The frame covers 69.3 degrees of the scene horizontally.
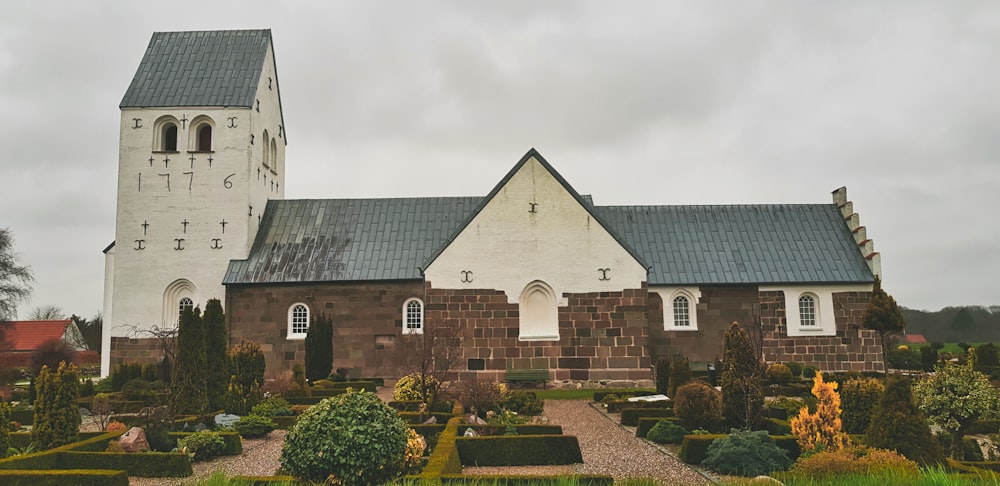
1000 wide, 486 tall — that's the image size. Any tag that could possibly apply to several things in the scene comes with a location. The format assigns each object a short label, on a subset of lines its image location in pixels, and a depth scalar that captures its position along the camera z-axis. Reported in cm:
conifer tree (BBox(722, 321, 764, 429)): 1073
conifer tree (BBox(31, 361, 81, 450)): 1003
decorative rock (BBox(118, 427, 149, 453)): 979
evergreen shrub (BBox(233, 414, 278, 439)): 1215
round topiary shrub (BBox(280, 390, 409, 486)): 638
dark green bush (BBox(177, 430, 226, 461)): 1005
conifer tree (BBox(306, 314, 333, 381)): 1961
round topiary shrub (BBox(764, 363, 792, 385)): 1811
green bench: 1798
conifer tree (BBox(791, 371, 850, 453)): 896
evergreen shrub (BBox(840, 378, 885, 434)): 1074
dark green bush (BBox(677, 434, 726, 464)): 934
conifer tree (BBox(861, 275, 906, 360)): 1800
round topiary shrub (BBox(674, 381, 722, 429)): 1091
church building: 1838
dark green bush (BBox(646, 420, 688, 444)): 1095
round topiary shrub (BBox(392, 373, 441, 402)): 1536
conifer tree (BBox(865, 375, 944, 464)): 765
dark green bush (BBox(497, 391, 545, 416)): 1425
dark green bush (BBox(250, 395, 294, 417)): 1360
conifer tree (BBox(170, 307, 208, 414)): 1344
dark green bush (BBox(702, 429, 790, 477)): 854
